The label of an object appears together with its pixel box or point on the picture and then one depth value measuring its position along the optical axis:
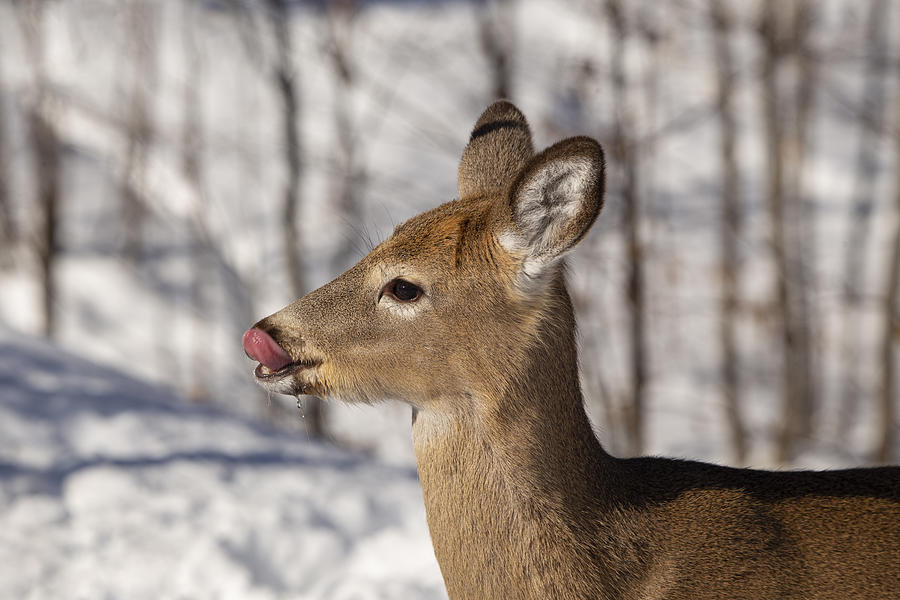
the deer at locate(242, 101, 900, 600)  5.40
